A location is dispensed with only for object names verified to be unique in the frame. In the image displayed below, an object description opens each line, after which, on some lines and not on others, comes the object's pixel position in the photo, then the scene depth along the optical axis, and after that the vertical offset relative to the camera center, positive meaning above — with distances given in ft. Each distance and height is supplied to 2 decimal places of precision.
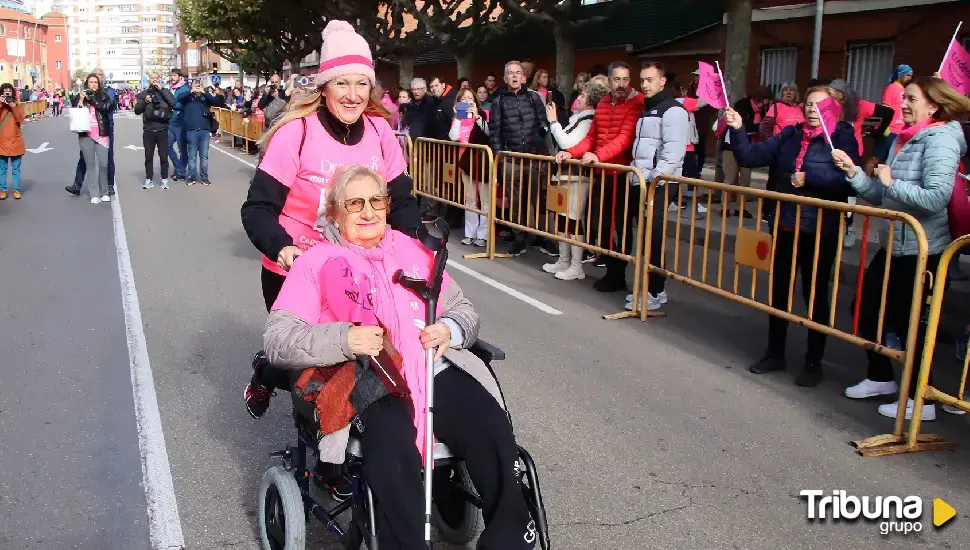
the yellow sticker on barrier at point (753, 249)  20.13 -2.78
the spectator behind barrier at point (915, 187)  17.02 -1.16
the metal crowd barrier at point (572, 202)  26.71 -2.70
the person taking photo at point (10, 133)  46.55 -1.67
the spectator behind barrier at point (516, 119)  32.99 -0.29
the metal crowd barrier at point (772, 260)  16.16 -2.90
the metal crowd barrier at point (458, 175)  34.53 -2.53
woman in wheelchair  9.82 -2.77
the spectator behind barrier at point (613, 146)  27.12 -0.94
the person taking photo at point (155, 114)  52.21 -0.64
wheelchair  10.05 -4.30
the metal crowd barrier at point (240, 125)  78.74 -1.88
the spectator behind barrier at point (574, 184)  28.71 -2.12
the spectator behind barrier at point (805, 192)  19.03 -1.48
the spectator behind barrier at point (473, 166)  35.40 -2.04
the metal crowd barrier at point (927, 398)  15.39 -4.36
